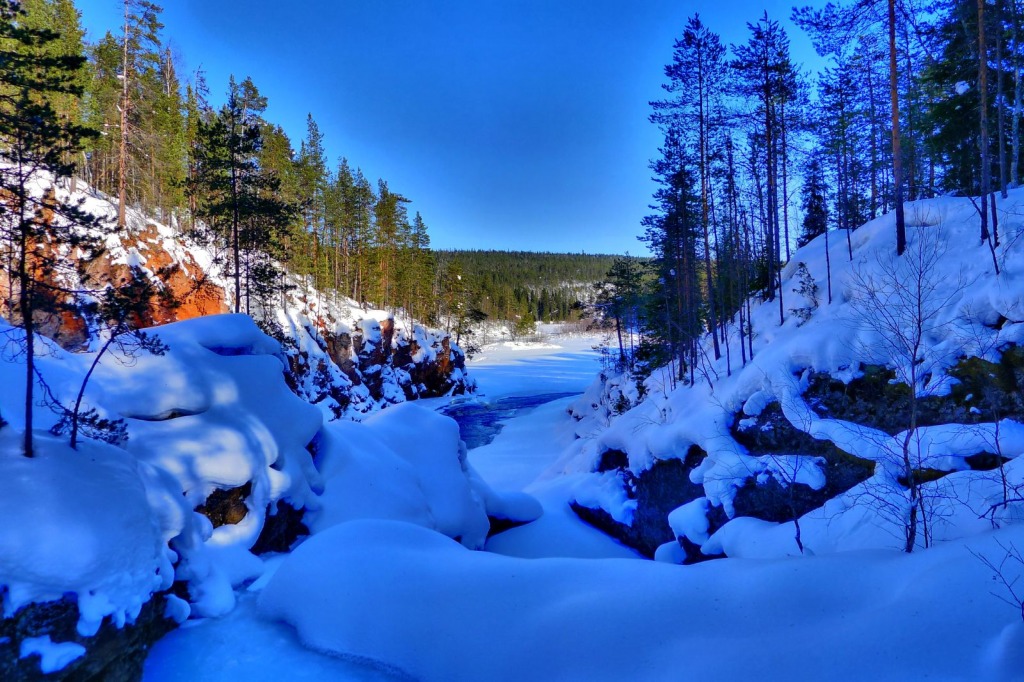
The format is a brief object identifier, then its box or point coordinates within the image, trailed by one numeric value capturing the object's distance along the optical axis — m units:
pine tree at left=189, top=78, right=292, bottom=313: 18.17
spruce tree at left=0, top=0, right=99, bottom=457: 6.72
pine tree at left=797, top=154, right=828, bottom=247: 22.64
